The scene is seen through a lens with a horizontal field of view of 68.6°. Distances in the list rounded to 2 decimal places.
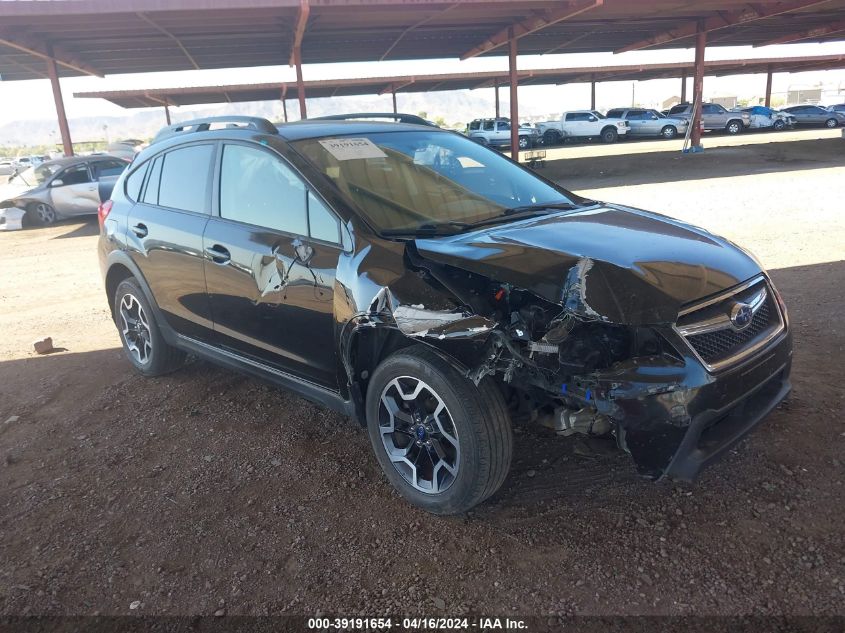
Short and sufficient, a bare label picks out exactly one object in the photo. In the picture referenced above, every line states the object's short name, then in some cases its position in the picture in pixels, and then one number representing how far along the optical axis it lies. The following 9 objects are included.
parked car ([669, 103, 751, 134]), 34.22
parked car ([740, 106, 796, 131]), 34.53
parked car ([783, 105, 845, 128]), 34.53
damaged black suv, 2.50
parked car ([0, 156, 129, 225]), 14.40
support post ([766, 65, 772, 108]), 42.38
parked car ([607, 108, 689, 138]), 33.59
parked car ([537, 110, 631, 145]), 34.53
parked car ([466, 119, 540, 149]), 32.91
